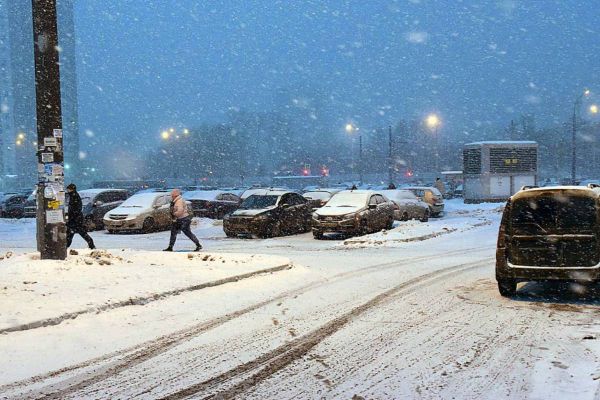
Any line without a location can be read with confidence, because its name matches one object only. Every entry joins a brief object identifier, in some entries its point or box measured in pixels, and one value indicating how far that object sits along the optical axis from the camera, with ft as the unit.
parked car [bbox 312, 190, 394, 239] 64.28
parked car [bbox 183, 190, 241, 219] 93.35
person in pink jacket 50.14
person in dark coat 46.03
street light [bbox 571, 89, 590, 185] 140.77
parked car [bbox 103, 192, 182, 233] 73.26
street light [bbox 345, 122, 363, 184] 186.35
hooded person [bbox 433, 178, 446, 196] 119.96
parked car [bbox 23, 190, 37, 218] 99.71
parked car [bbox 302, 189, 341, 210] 84.53
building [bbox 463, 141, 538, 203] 131.95
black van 27.63
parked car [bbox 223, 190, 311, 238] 65.67
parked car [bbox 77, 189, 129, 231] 78.23
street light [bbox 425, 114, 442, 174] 152.87
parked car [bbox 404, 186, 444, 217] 99.71
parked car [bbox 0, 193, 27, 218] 107.55
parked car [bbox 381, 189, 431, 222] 83.92
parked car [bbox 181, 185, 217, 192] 160.43
